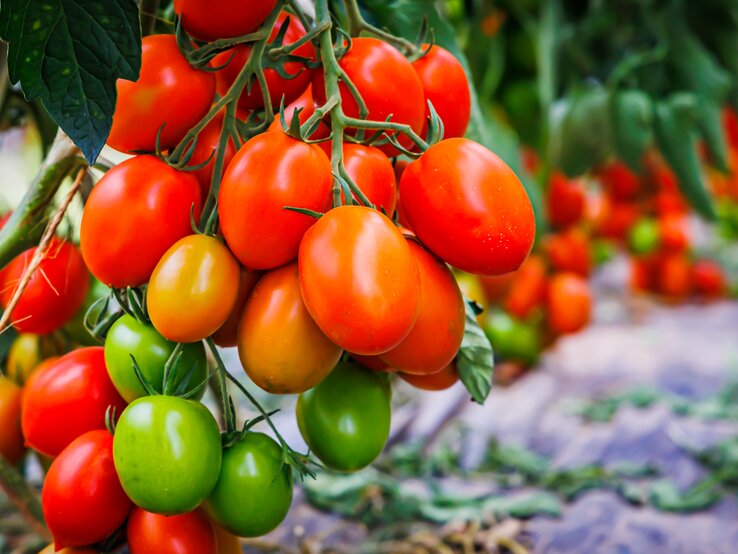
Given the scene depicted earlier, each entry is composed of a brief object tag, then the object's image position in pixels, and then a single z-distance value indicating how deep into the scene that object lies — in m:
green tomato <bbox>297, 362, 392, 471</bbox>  0.58
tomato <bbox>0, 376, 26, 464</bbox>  0.72
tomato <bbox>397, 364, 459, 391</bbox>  0.59
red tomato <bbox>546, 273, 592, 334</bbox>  1.87
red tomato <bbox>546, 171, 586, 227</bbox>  1.92
